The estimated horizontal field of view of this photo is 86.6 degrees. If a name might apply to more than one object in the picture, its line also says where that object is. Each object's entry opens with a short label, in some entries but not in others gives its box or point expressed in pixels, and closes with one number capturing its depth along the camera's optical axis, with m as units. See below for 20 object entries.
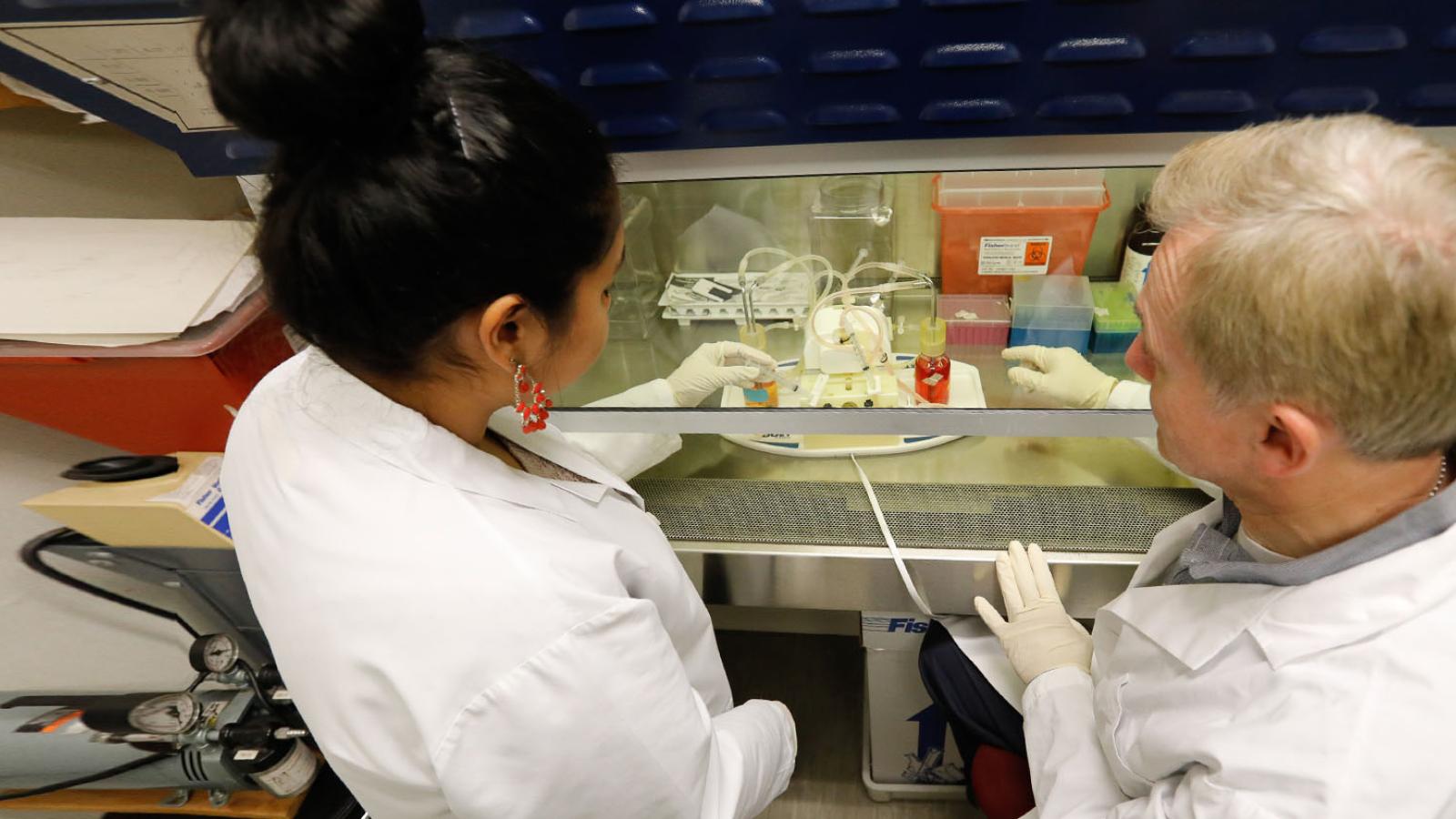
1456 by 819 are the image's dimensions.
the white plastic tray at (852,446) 1.26
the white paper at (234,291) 1.22
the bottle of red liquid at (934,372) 1.24
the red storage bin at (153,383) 1.20
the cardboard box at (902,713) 1.39
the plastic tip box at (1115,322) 1.23
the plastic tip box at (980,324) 1.32
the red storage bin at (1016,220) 1.23
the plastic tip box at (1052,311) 1.26
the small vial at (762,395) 1.27
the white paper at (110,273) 1.16
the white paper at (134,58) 0.95
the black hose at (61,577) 1.49
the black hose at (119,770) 1.48
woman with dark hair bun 0.58
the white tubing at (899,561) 1.20
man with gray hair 0.61
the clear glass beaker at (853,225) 1.29
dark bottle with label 1.18
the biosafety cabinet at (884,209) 0.87
